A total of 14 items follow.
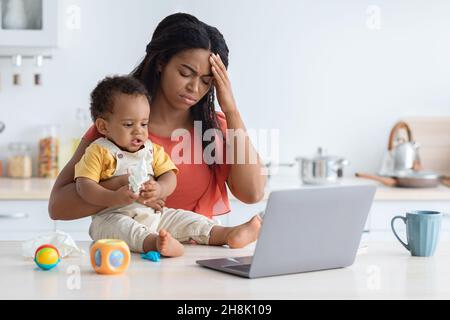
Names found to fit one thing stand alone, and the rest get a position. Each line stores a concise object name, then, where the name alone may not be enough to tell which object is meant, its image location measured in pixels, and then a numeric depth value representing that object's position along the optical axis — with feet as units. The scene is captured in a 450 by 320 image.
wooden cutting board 21.65
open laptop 12.55
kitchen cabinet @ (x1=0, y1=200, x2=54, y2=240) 18.95
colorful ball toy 12.84
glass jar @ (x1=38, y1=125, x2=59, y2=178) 20.59
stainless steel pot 20.31
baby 13.83
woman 14.44
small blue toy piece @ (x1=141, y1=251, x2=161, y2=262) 13.18
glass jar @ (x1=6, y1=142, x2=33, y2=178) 20.62
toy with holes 12.67
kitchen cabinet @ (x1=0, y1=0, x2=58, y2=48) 19.74
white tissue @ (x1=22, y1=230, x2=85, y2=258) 13.31
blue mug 13.57
